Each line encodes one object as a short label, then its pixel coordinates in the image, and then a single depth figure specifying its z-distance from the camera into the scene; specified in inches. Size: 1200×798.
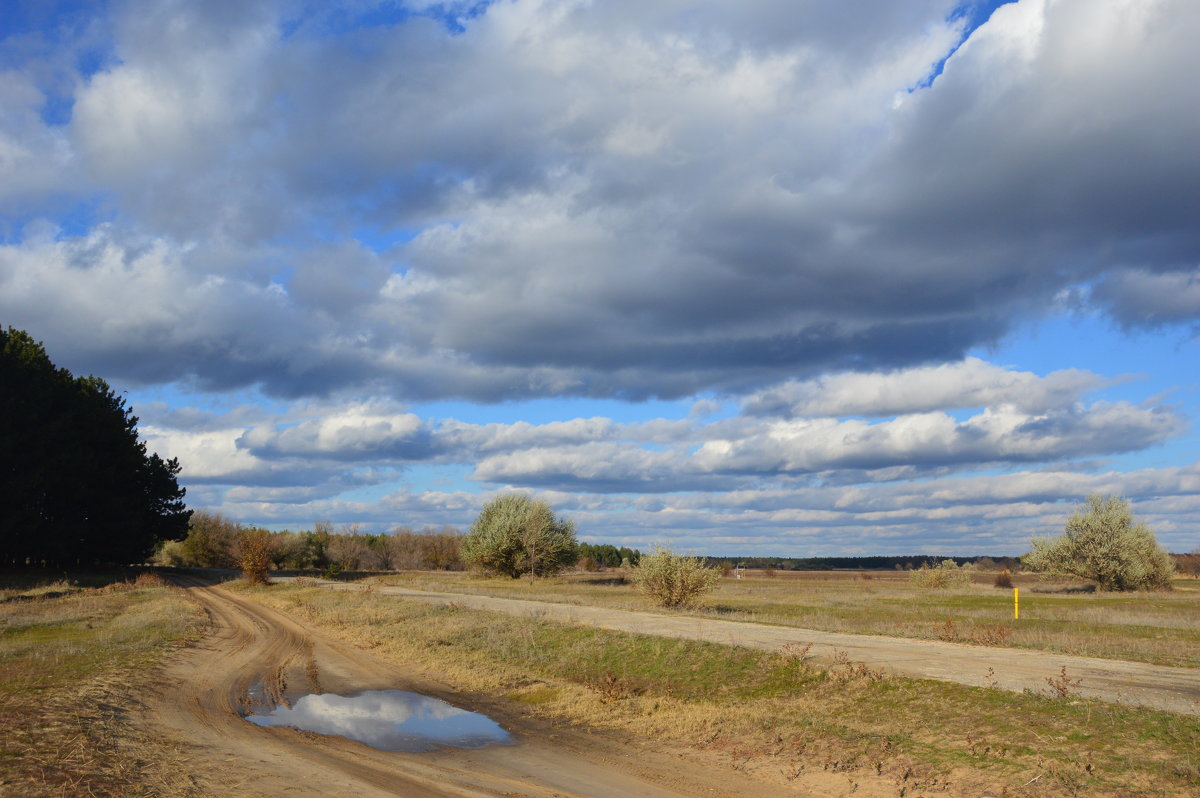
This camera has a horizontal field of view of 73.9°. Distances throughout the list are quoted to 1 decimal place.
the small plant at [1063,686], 490.6
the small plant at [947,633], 860.2
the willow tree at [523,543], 2672.2
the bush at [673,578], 1330.0
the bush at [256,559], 2011.6
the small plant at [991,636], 815.7
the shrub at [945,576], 2662.4
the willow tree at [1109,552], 2169.0
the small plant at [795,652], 667.4
